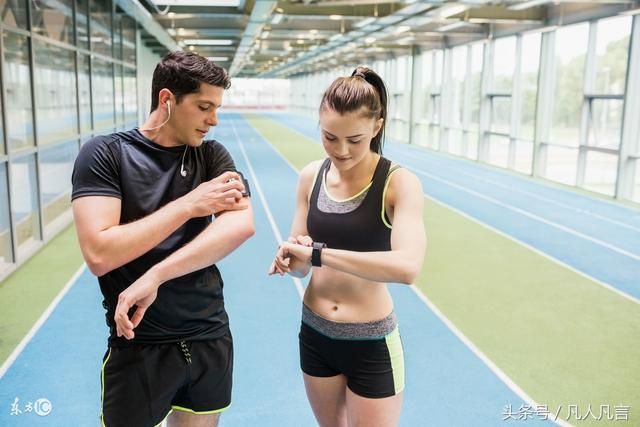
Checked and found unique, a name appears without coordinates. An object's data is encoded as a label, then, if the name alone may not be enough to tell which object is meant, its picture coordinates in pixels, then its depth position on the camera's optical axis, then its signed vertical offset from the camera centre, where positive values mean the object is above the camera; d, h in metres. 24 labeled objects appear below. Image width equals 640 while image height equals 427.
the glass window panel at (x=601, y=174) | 13.06 -1.48
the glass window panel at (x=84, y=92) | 9.42 +0.11
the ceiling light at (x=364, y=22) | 13.23 +1.93
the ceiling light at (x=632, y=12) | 10.12 +1.74
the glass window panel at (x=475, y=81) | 17.44 +0.85
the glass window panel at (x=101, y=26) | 10.47 +1.34
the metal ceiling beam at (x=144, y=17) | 11.21 +1.77
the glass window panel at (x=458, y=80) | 18.70 +0.91
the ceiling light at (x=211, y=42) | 19.44 +2.01
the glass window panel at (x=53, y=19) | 7.42 +1.06
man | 1.63 -0.38
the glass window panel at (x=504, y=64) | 15.44 +1.23
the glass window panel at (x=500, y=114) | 15.82 -0.10
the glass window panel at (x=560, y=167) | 14.45 -1.61
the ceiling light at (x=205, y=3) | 11.08 +1.91
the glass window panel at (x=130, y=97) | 14.66 +0.09
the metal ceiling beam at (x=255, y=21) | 10.40 +1.71
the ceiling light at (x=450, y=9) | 11.04 +1.88
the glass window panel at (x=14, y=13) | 6.15 +0.90
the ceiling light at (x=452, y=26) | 14.77 +2.13
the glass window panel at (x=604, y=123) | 11.69 -0.20
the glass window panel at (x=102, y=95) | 10.69 +0.09
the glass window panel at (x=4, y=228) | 6.21 -1.38
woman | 1.87 -0.46
